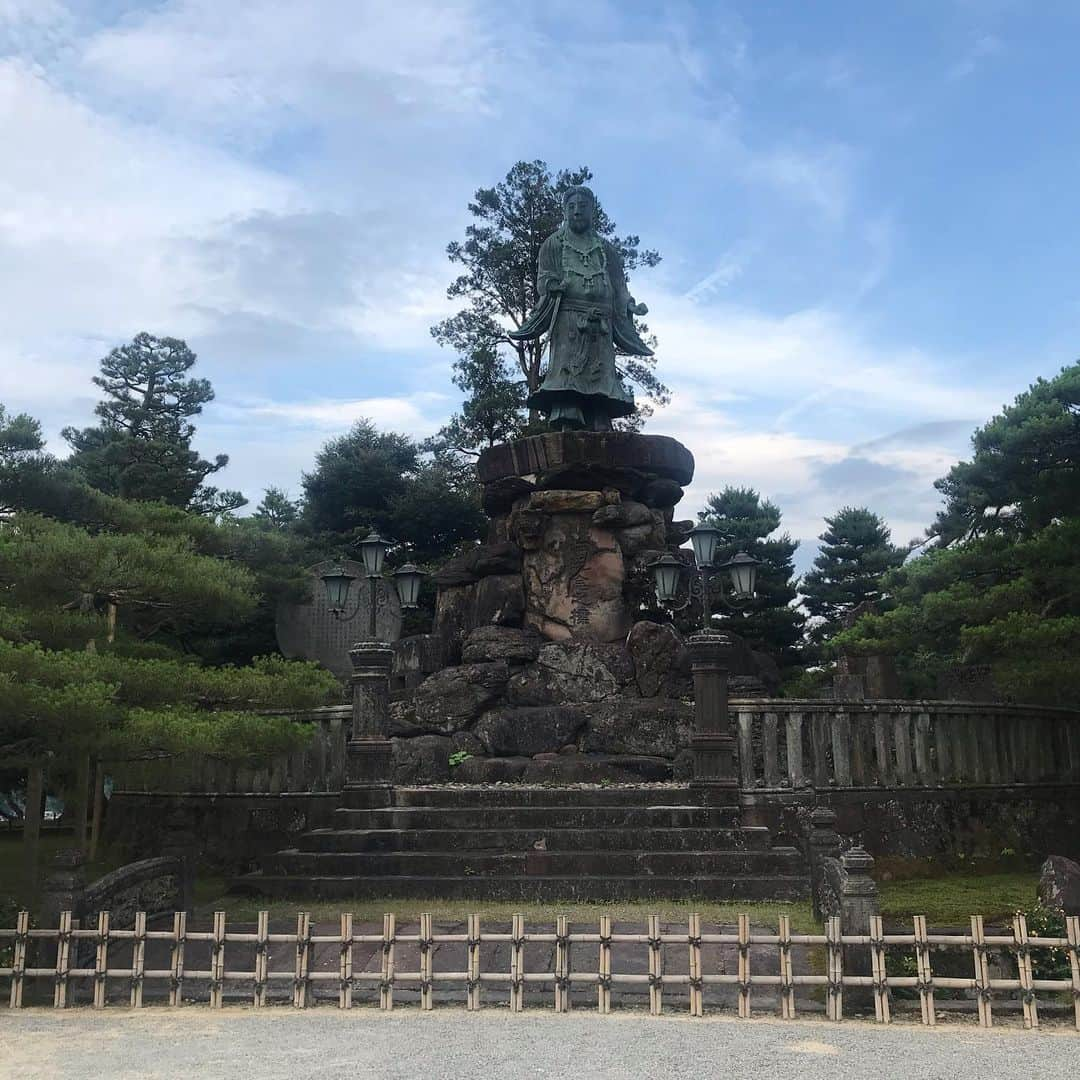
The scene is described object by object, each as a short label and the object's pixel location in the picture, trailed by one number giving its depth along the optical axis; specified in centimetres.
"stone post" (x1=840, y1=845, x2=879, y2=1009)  598
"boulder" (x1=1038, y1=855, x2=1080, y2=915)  670
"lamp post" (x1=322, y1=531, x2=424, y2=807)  1084
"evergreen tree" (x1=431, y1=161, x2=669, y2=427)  2831
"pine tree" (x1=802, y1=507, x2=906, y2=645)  2823
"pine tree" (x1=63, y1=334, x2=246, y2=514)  2506
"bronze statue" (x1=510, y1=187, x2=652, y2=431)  1616
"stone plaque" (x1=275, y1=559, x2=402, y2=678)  1766
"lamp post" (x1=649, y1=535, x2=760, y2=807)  1031
